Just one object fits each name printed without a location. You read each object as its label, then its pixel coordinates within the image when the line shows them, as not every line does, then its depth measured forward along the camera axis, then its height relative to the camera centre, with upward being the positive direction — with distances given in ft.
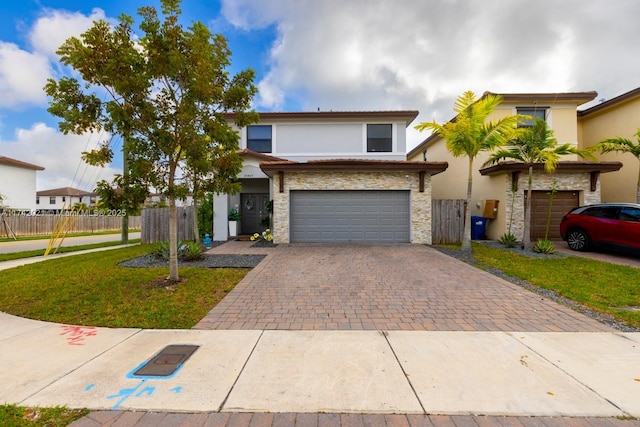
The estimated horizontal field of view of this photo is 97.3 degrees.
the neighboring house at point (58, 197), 163.53 +7.46
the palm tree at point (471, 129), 32.68 +9.51
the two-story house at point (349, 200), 40.22 +1.42
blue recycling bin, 44.88 -2.75
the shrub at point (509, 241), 38.33 -4.29
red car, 30.30 -1.97
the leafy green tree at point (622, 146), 37.45 +8.69
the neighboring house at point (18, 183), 90.09 +8.86
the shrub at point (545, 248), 32.99 -4.46
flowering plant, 41.57 -4.04
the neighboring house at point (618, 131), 44.62 +13.63
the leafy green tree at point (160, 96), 17.48 +7.63
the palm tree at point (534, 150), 33.53 +7.46
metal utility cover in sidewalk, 9.97 -5.77
